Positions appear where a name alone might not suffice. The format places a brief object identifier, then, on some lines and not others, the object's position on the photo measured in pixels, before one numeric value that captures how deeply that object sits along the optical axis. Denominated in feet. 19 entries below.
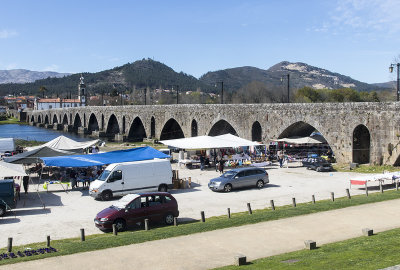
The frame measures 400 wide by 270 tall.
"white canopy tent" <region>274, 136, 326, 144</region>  119.96
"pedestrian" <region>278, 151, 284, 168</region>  107.45
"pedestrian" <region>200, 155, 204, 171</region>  103.86
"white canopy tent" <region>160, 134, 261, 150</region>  105.19
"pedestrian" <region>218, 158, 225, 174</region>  97.85
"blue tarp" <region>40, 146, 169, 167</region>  80.89
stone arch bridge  99.35
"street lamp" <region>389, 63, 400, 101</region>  100.35
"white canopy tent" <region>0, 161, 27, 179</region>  66.18
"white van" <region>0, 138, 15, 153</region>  123.34
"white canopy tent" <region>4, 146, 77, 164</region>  87.61
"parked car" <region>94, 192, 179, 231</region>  50.38
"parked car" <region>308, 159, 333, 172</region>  98.37
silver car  75.97
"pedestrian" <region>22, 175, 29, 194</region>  74.26
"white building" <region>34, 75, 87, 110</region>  590.96
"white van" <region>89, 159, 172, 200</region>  69.46
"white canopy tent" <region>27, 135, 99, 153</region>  104.22
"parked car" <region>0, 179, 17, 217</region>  58.44
